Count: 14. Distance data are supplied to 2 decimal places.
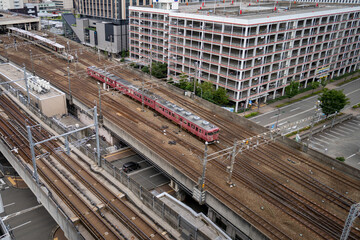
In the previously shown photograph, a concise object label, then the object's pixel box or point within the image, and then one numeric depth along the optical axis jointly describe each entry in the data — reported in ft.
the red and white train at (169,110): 146.72
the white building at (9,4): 553.64
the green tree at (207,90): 205.57
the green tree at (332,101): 197.36
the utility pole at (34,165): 94.38
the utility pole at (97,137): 108.14
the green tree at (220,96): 204.54
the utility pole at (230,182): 117.29
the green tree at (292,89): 227.81
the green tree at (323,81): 250.57
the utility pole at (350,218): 74.23
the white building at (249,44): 207.00
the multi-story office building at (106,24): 335.88
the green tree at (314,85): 248.52
